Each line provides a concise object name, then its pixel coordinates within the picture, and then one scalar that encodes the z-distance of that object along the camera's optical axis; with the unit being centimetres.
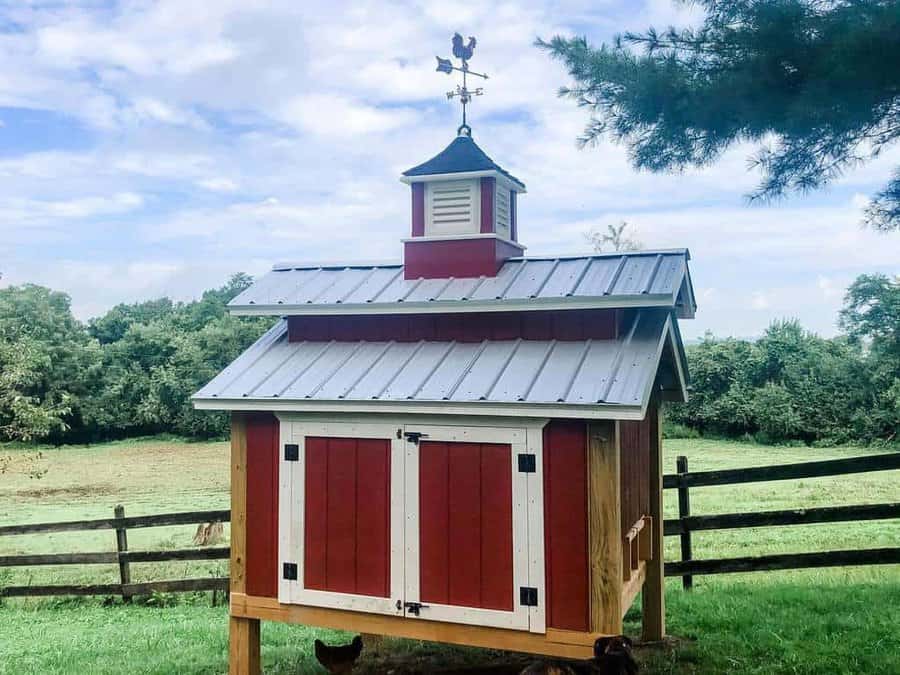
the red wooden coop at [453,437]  488
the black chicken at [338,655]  618
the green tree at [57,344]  2433
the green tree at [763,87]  452
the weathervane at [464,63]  666
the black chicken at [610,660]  406
